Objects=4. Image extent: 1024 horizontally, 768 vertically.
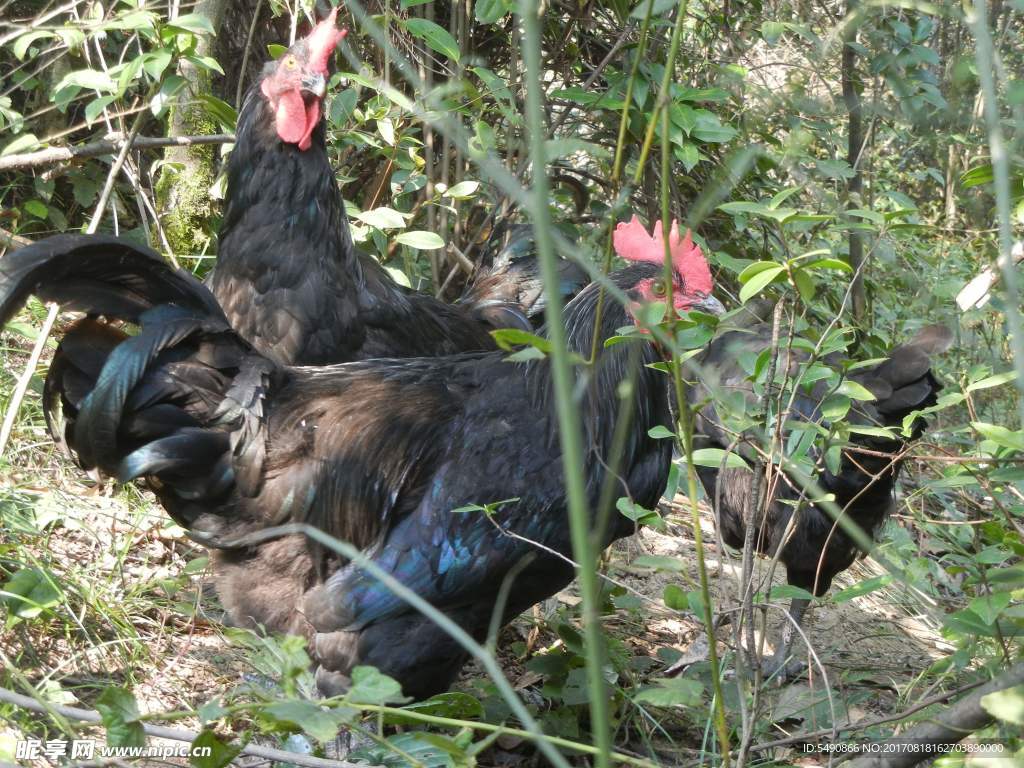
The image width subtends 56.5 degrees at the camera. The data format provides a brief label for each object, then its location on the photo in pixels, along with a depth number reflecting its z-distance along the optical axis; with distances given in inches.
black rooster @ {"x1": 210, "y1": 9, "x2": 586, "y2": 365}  167.2
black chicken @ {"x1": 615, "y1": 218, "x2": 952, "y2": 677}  161.8
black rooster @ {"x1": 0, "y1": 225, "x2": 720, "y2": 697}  125.0
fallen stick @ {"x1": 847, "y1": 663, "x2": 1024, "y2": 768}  70.4
